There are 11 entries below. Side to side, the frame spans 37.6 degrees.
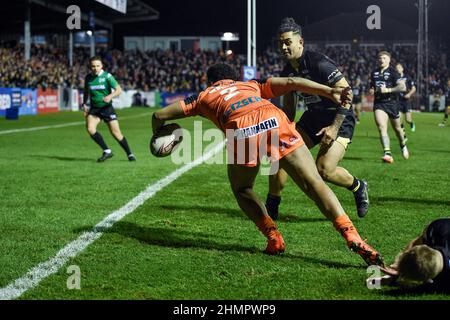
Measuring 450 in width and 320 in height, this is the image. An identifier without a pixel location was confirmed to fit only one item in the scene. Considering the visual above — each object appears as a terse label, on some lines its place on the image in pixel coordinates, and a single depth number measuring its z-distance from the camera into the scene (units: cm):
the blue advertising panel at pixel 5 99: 3019
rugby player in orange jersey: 531
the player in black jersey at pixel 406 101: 1904
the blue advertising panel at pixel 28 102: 3344
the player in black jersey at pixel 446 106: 2825
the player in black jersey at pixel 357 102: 3144
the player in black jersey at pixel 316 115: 629
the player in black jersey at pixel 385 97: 1351
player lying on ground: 412
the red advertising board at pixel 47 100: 3612
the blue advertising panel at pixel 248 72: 3203
